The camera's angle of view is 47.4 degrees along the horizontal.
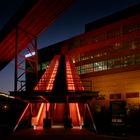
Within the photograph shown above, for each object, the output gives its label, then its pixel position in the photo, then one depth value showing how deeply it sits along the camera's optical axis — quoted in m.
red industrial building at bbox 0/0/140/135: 15.13
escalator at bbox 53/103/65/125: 16.11
